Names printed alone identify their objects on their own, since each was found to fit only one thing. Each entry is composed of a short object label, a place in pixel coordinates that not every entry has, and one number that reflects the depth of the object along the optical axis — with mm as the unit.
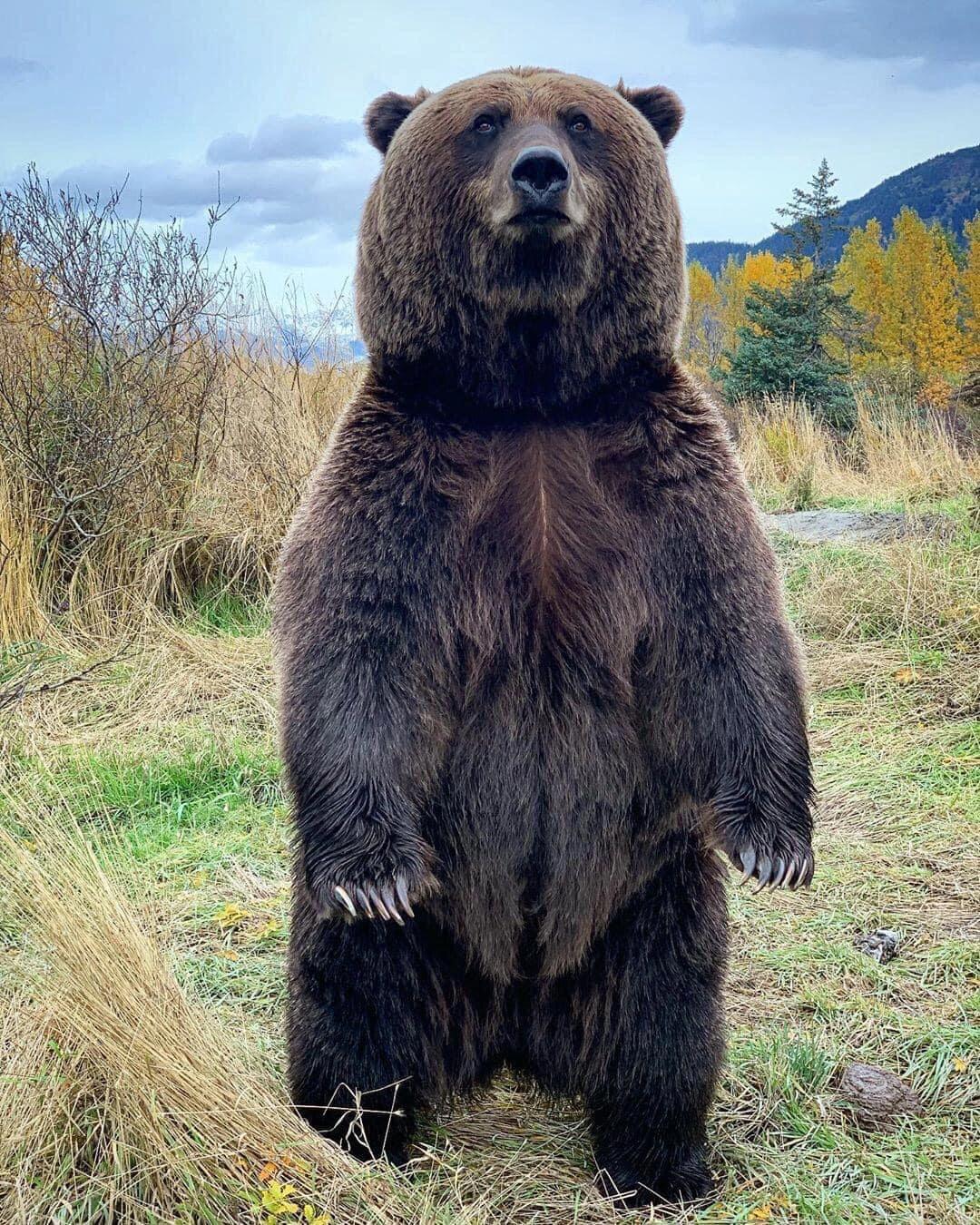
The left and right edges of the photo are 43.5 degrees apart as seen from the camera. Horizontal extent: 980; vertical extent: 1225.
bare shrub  6781
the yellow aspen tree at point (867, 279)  48562
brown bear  2439
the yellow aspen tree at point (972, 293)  49500
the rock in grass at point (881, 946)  3848
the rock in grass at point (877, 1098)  2994
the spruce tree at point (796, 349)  19375
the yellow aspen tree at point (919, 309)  48906
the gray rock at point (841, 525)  8164
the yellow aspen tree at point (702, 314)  60156
